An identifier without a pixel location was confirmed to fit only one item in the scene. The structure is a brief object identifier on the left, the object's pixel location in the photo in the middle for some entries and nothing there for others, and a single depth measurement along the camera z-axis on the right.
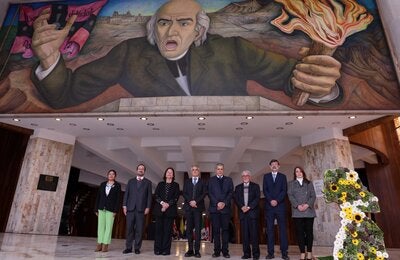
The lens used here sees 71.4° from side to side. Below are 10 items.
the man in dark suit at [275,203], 5.21
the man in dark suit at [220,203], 5.46
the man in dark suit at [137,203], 5.70
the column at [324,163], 9.19
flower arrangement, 3.05
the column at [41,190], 10.11
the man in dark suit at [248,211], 5.28
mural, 8.66
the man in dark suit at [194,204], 5.37
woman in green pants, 5.55
